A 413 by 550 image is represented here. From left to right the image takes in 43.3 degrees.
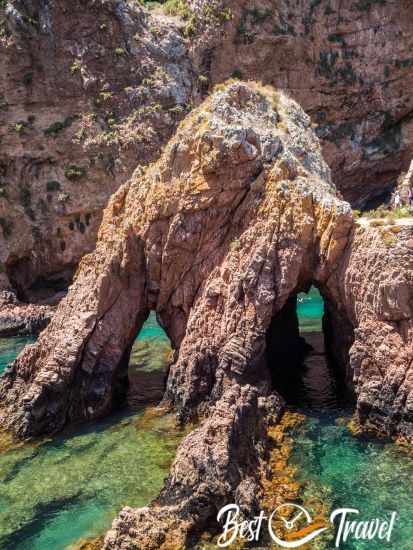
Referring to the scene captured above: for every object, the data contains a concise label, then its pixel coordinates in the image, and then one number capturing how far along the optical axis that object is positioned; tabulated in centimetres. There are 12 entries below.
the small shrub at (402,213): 1733
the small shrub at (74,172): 4838
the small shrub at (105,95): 4844
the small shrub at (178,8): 5147
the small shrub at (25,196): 4828
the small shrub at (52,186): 4850
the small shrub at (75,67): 4780
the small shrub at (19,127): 4666
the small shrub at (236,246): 1886
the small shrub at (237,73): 5225
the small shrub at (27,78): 4719
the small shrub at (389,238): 1596
